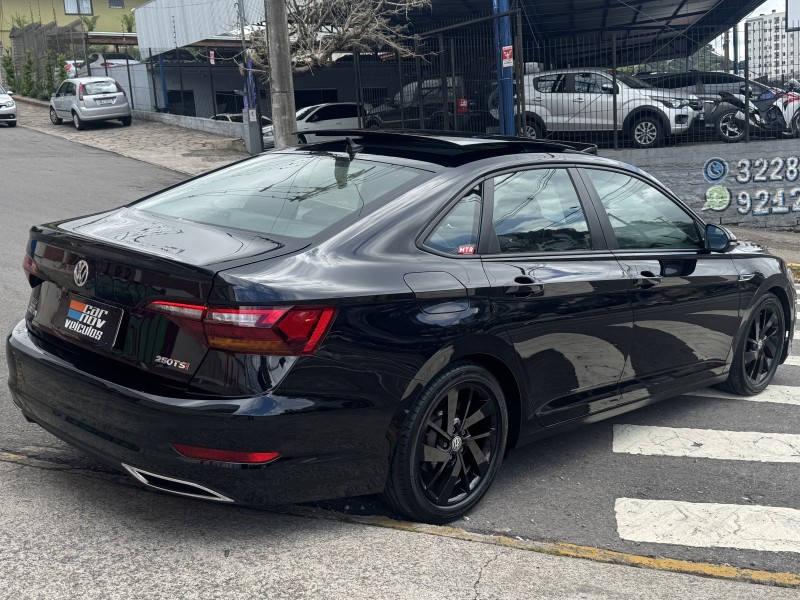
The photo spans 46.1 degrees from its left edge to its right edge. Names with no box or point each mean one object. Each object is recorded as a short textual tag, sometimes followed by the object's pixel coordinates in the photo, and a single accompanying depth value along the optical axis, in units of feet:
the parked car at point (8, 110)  93.20
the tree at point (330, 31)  69.72
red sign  52.24
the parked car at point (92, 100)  91.50
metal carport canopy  61.62
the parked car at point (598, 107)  55.98
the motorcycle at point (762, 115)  54.65
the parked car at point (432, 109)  62.08
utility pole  43.32
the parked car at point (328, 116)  86.38
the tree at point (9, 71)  134.82
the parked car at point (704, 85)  54.75
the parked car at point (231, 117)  91.76
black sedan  11.43
